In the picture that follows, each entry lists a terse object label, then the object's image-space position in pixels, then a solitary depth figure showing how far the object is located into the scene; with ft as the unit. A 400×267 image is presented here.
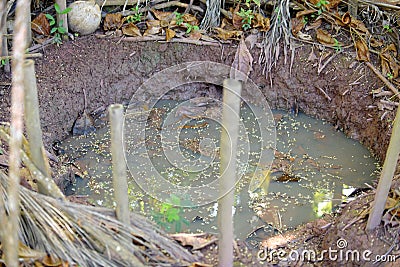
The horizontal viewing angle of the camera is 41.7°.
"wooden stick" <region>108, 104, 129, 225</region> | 6.16
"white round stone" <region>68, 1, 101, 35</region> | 13.97
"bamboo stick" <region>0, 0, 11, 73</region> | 12.08
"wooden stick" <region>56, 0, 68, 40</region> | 13.44
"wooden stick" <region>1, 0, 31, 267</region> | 3.79
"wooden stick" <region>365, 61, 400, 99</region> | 12.78
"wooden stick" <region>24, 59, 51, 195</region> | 6.35
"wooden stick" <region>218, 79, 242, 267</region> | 6.13
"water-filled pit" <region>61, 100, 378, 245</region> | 10.49
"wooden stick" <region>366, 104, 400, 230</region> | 7.57
